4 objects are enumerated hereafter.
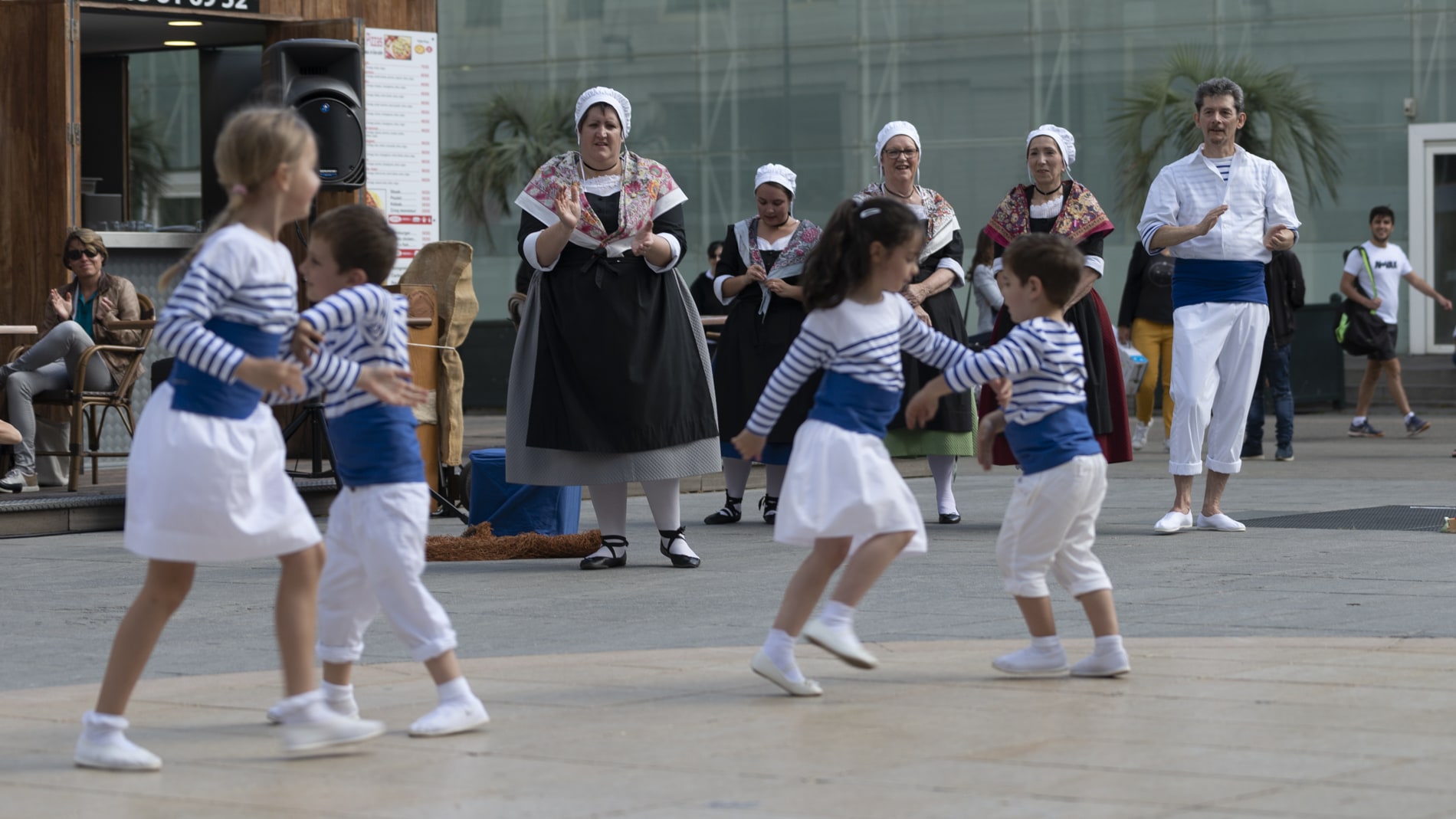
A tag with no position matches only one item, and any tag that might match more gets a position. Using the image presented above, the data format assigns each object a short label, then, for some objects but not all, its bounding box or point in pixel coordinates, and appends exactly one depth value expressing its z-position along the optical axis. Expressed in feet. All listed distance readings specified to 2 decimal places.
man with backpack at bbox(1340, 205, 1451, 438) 59.06
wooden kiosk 43.47
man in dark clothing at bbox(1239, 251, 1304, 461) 47.55
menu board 47.62
